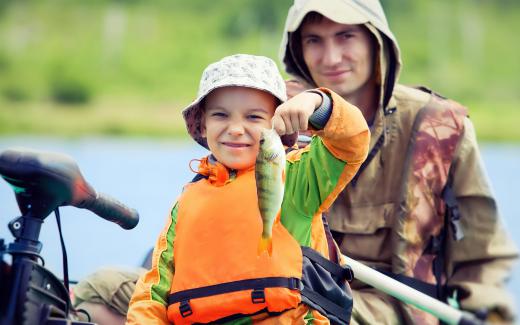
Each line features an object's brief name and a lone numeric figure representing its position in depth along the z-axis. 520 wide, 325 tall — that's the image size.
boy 5.05
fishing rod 4.84
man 7.05
